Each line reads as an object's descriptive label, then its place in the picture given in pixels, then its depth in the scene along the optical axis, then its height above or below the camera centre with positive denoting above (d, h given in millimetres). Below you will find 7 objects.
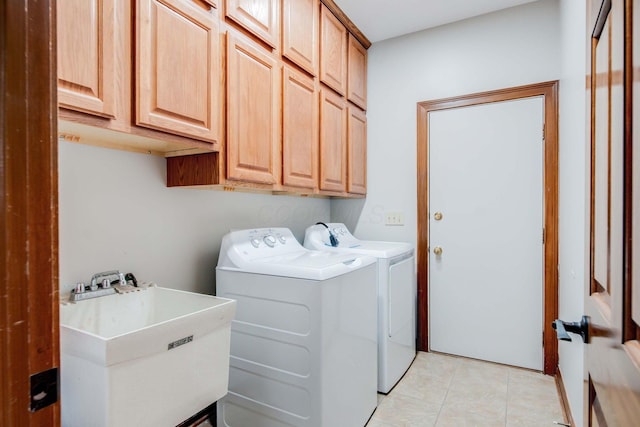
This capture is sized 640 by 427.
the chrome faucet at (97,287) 1263 -294
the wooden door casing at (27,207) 444 +7
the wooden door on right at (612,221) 481 -17
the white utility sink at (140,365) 862 -432
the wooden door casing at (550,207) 2316 +27
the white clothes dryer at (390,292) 2156 -549
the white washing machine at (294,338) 1502 -596
